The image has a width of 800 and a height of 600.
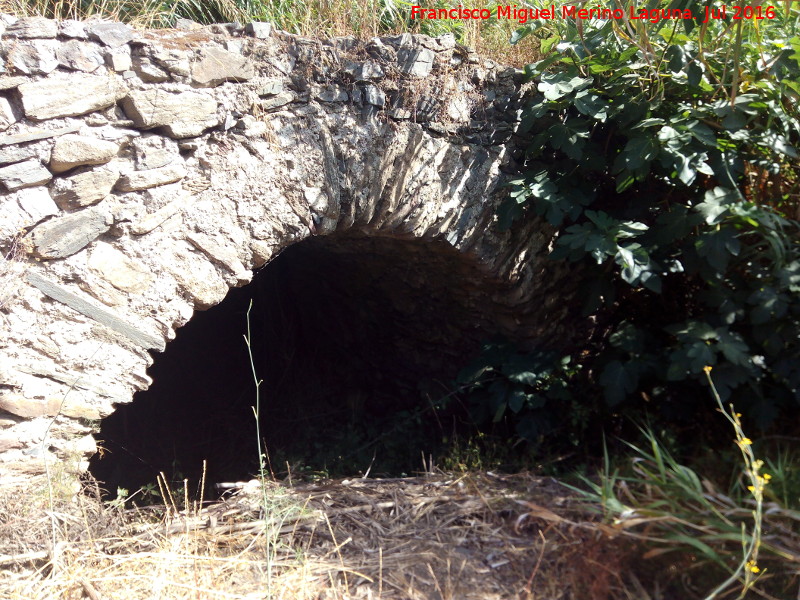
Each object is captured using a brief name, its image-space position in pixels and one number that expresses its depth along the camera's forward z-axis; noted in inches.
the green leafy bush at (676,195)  105.0
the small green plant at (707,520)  79.0
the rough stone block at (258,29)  110.8
